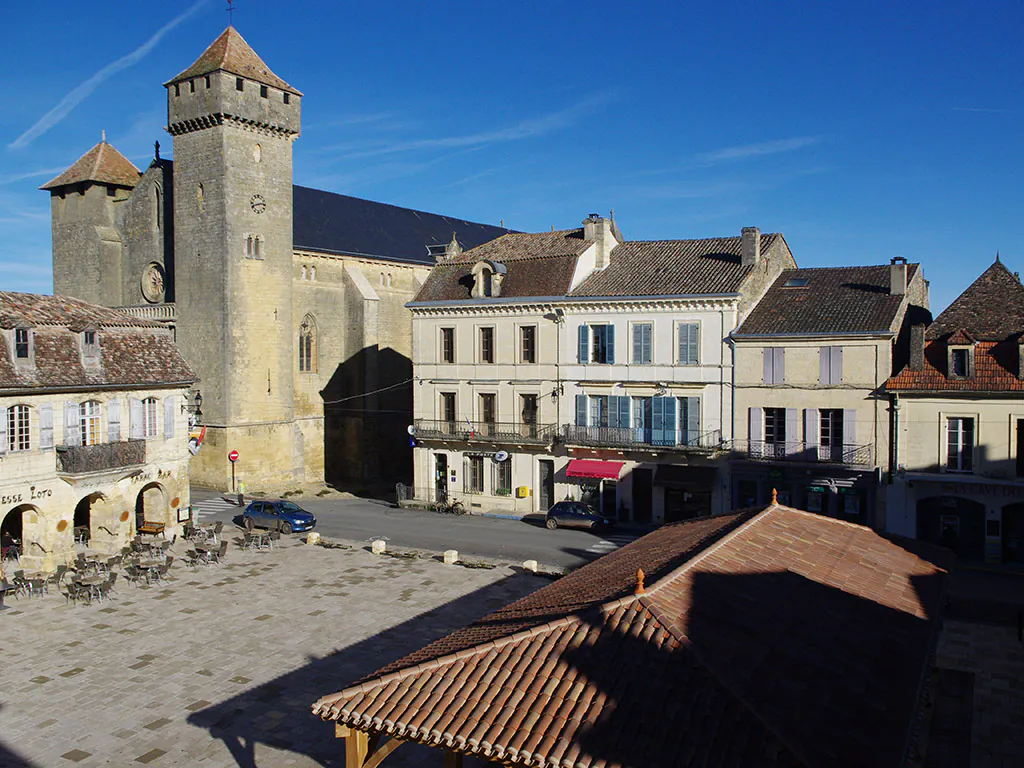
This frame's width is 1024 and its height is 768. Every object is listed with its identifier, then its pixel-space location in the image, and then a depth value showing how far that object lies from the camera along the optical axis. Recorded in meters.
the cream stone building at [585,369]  32.69
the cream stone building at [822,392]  29.69
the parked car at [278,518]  32.72
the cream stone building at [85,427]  25.94
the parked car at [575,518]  32.59
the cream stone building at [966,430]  27.22
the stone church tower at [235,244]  41.91
